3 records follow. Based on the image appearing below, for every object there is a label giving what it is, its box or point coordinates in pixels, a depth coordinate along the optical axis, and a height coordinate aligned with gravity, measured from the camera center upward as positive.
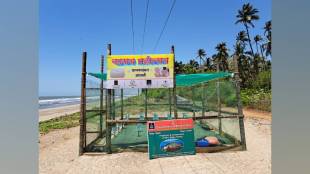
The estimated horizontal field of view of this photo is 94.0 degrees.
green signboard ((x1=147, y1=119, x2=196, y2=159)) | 2.55 -0.82
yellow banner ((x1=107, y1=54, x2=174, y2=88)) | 3.34 +0.47
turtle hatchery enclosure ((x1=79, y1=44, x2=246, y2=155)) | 3.35 -0.64
